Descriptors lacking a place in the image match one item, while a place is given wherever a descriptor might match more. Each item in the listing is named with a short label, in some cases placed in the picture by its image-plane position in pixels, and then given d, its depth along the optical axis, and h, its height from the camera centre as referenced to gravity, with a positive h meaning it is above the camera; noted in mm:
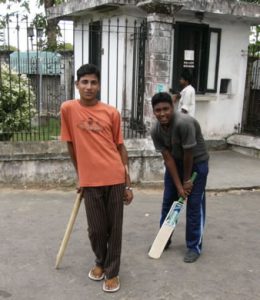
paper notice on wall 8375 +84
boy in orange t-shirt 3221 -789
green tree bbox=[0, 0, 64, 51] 10602 +820
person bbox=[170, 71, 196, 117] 7316 -600
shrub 6434 -781
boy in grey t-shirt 3600 -874
